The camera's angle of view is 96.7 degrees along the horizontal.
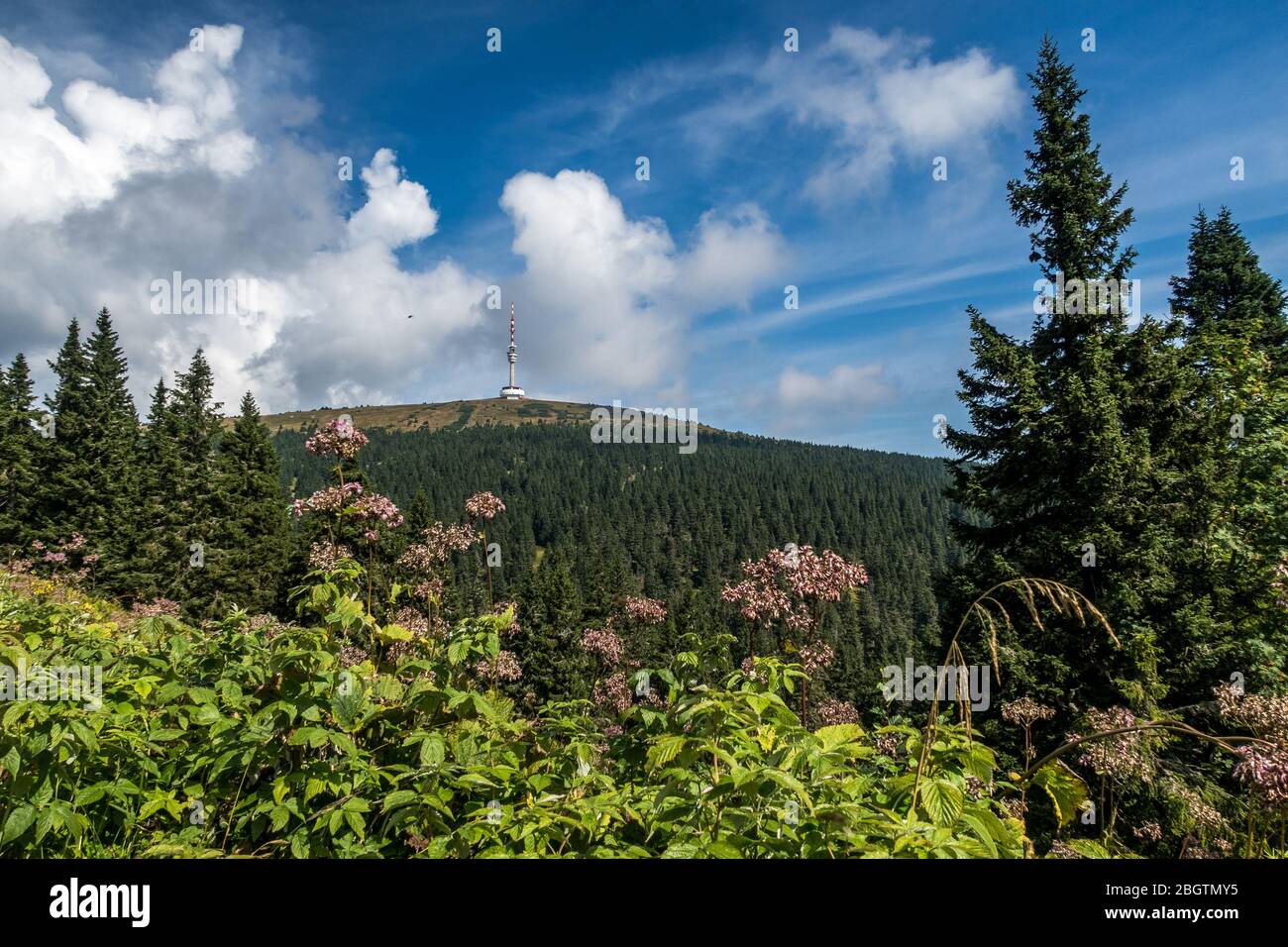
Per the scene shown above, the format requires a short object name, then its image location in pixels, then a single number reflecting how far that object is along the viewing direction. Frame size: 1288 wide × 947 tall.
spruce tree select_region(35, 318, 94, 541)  37.75
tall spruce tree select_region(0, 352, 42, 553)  39.00
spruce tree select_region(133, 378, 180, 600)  35.53
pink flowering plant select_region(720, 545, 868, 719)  8.49
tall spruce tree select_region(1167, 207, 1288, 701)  12.53
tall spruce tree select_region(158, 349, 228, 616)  35.31
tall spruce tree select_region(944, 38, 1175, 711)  12.78
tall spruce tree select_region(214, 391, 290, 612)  36.88
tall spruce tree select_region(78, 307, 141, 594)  35.69
